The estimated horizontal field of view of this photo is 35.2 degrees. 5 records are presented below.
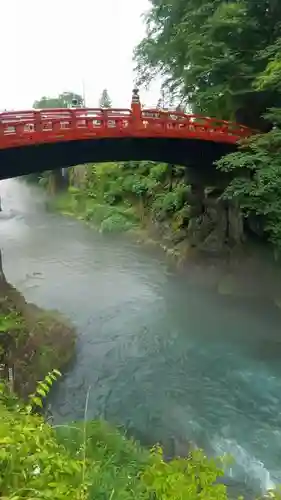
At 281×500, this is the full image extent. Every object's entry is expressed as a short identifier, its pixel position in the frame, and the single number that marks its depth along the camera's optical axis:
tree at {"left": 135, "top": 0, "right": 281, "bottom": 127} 16.11
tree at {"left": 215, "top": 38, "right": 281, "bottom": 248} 13.77
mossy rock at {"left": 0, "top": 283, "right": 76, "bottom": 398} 9.93
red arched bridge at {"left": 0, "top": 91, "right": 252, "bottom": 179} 12.48
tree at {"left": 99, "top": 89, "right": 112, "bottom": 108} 61.52
